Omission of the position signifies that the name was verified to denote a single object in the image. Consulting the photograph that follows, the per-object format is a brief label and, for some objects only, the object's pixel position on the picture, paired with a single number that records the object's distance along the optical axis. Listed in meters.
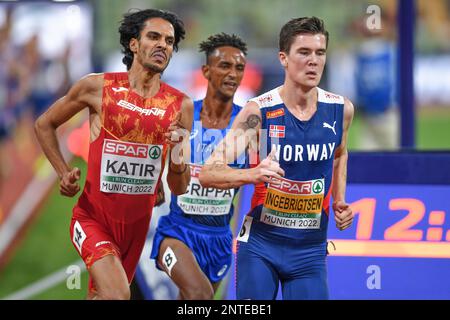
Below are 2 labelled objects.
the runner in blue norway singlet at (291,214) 14.52
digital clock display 17.62
